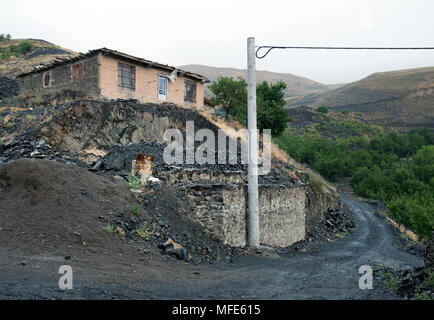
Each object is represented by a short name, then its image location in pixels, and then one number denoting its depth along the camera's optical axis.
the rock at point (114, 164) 11.46
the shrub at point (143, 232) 8.30
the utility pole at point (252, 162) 11.24
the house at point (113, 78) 18.86
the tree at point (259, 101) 26.78
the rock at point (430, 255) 5.07
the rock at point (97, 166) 11.42
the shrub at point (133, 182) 9.91
